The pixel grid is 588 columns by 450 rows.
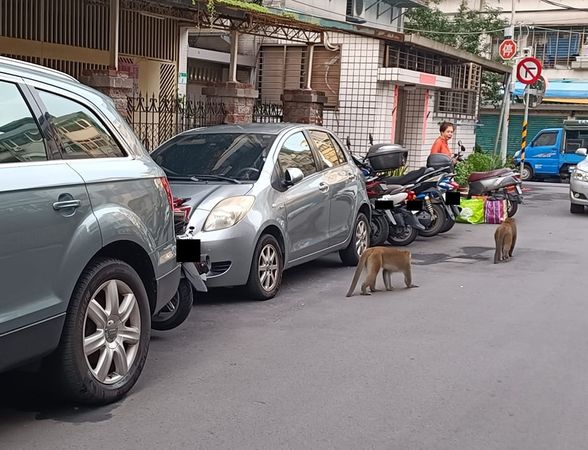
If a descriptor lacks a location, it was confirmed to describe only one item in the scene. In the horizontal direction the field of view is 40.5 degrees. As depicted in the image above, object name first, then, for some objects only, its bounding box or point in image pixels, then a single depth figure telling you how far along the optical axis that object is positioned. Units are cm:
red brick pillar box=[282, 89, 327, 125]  1462
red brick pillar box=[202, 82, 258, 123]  1277
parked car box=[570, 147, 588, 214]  1587
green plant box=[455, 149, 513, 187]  1600
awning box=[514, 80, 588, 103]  3456
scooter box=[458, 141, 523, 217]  1421
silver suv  400
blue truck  2723
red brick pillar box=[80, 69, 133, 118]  1025
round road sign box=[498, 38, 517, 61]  2091
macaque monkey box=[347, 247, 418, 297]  802
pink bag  1441
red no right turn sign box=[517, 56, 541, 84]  1909
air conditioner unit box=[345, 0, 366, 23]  2461
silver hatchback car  727
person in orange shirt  1367
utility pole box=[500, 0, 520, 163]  2158
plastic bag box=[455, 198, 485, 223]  1429
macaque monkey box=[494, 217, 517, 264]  1027
